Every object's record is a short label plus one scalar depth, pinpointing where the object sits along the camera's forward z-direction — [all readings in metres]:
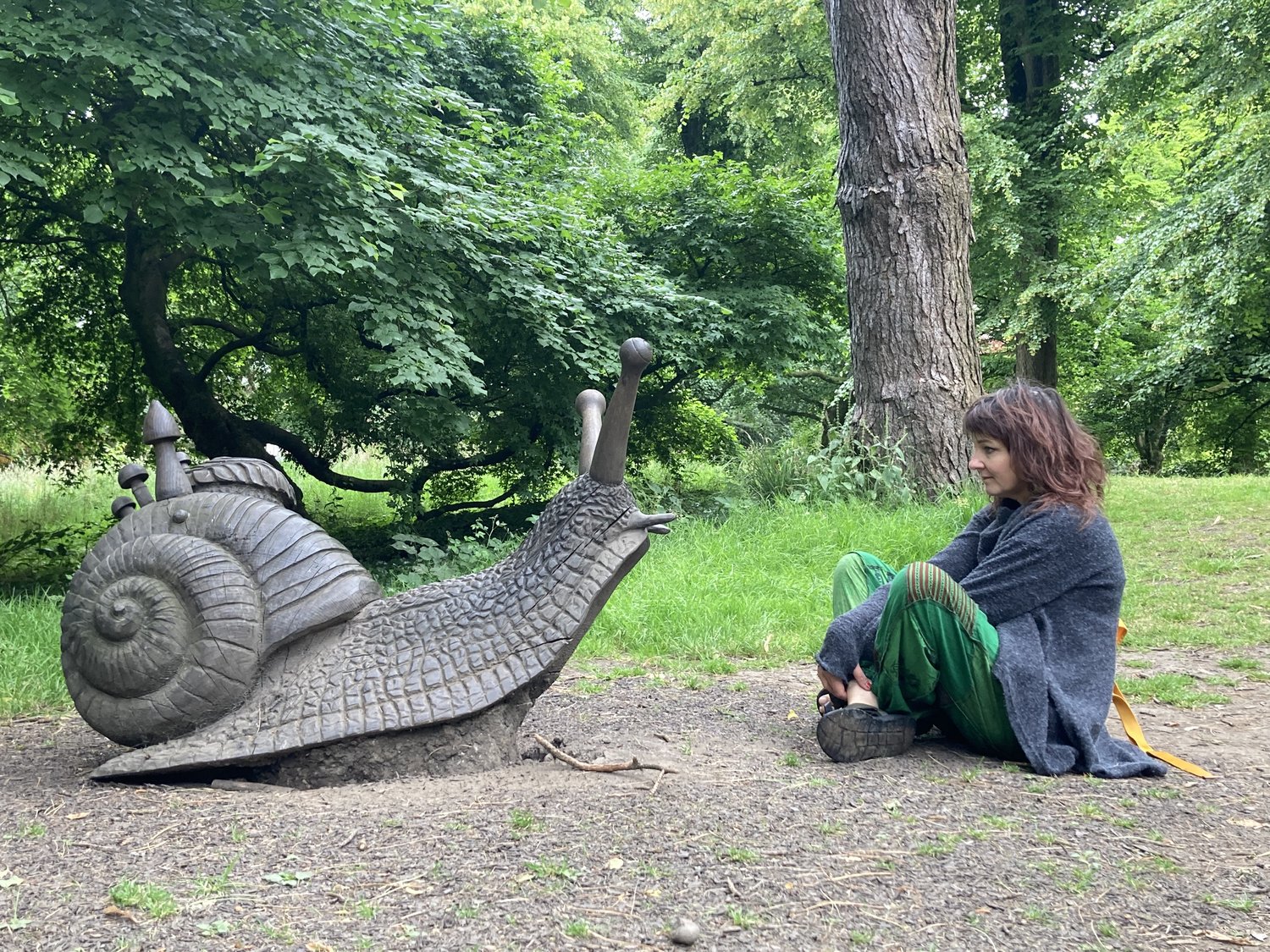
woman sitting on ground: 3.38
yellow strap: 3.52
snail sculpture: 3.44
